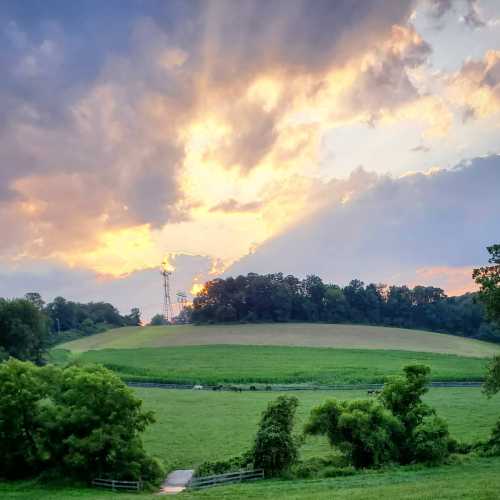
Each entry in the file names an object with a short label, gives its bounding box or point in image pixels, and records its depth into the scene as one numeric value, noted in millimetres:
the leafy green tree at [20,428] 36062
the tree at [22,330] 99125
